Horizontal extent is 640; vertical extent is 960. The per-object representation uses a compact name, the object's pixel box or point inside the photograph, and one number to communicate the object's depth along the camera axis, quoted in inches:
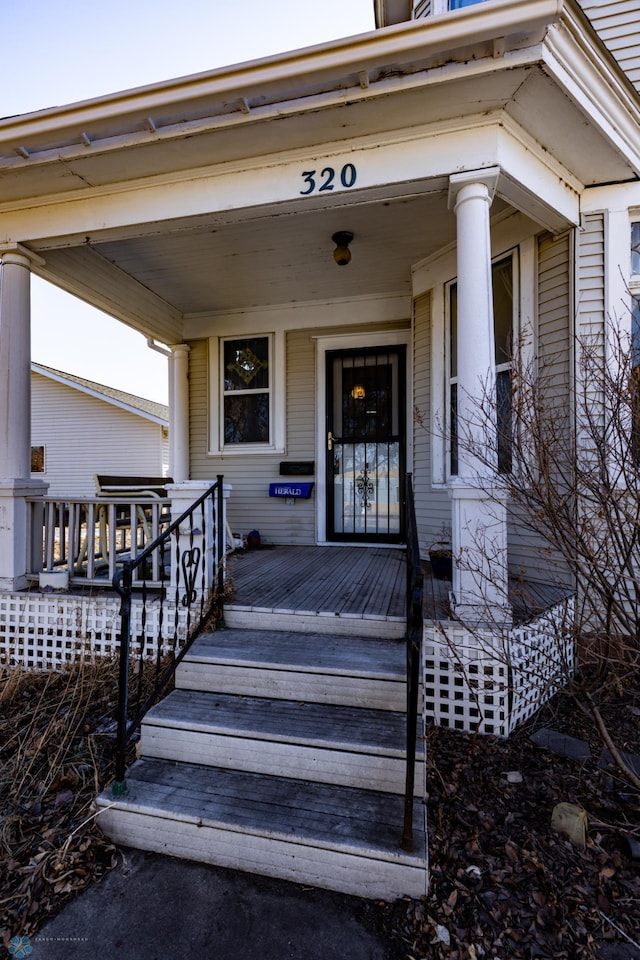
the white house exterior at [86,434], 555.5
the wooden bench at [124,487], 169.6
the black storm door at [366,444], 209.6
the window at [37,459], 578.9
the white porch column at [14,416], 139.4
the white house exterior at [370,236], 103.2
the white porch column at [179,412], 230.8
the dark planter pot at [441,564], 143.4
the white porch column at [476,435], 104.2
